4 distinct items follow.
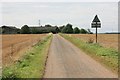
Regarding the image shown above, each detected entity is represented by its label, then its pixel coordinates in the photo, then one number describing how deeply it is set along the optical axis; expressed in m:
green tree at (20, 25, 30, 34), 182.12
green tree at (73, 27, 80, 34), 187.00
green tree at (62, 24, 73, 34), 185.62
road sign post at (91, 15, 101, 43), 34.88
